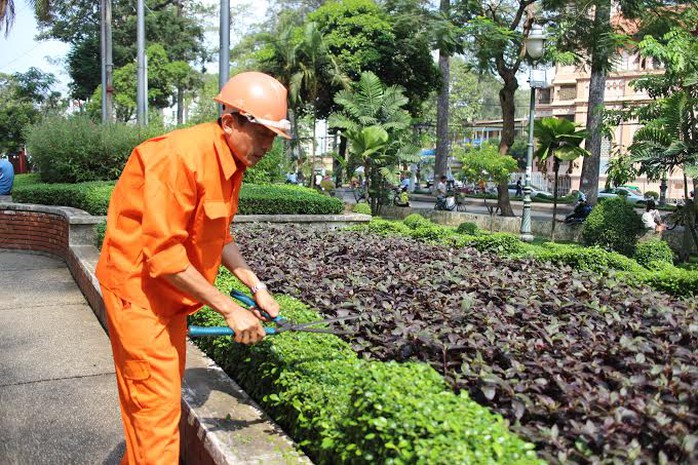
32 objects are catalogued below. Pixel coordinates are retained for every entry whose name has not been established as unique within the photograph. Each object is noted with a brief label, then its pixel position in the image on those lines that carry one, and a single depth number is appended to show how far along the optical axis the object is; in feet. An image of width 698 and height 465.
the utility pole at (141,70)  63.69
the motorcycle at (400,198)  81.51
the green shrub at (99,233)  28.86
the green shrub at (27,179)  49.59
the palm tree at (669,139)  40.86
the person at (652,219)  48.66
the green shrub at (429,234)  30.58
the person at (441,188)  91.05
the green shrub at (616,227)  44.16
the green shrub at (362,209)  55.22
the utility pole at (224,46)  37.45
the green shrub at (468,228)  47.04
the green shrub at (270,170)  47.57
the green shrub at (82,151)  44.55
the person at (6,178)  48.06
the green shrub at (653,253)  38.86
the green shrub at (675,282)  19.13
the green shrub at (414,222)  42.64
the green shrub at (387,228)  32.68
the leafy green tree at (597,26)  52.28
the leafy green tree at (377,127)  63.87
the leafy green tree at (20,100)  149.38
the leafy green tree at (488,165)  64.80
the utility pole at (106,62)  73.20
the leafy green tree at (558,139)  55.77
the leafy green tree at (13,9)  51.75
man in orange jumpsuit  8.57
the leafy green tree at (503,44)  59.11
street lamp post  48.67
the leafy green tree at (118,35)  139.54
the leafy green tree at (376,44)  82.38
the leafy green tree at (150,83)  130.82
